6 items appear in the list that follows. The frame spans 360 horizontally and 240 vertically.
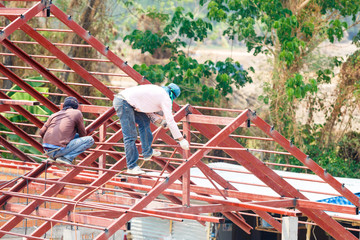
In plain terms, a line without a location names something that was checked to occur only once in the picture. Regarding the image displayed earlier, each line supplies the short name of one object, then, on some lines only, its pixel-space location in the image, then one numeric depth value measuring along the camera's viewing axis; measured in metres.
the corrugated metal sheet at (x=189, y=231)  29.73
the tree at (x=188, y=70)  39.84
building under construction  16.91
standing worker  16.83
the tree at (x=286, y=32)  38.87
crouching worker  18.16
